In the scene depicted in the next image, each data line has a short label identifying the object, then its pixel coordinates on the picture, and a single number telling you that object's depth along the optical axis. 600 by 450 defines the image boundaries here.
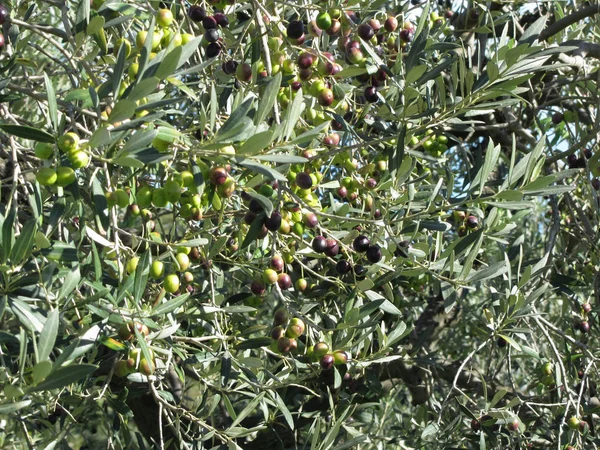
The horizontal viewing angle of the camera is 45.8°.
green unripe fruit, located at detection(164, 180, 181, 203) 1.61
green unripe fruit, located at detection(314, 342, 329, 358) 2.09
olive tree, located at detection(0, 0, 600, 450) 1.49
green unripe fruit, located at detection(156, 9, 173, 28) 1.72
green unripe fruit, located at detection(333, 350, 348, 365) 2.11
